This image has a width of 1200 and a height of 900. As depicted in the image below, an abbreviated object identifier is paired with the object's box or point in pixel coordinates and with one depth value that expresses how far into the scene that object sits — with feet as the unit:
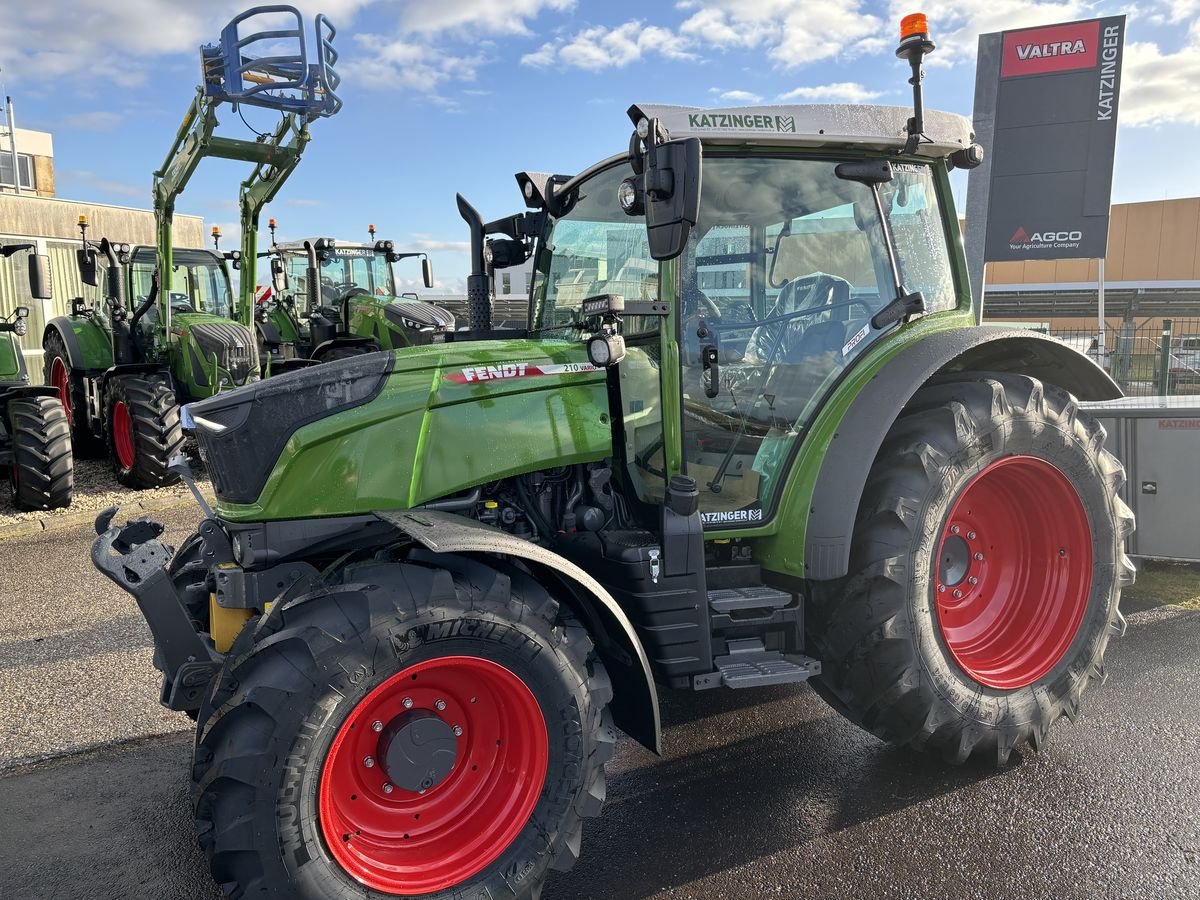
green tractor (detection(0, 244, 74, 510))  25.34
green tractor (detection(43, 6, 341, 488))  27.66
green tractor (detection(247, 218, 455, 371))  38.14
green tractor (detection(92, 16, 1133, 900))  8.03
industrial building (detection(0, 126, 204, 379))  55.06
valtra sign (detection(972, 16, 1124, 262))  24.08
